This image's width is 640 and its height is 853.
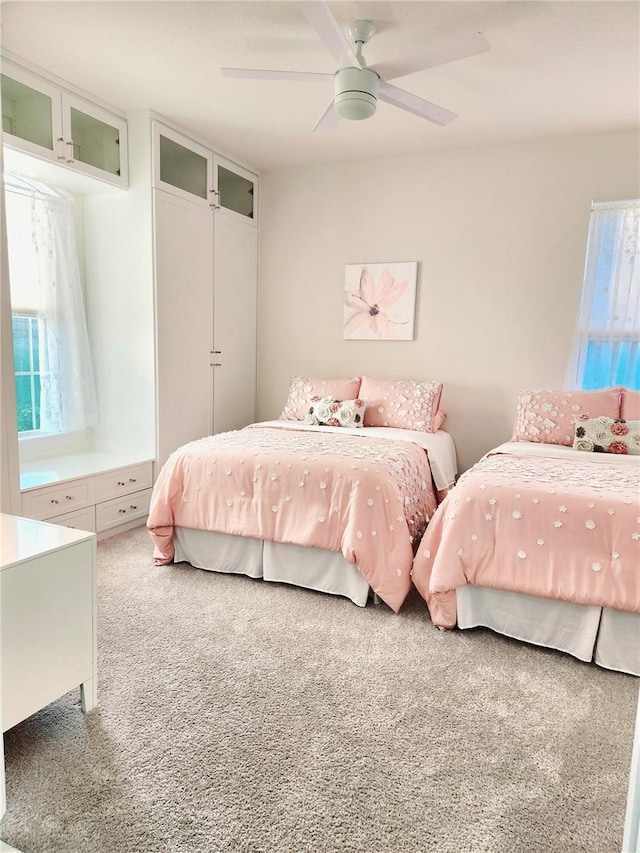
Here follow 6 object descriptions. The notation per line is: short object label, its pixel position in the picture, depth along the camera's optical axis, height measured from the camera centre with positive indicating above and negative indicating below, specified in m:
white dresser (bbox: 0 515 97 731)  1.43 -0.81
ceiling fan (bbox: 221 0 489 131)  1.96 +1.10
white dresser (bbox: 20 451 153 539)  2.84 -0.92
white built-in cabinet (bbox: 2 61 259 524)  2.99 +0.35
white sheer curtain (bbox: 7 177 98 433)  3.26 +0.07
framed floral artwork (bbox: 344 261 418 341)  4.01 +0.30
